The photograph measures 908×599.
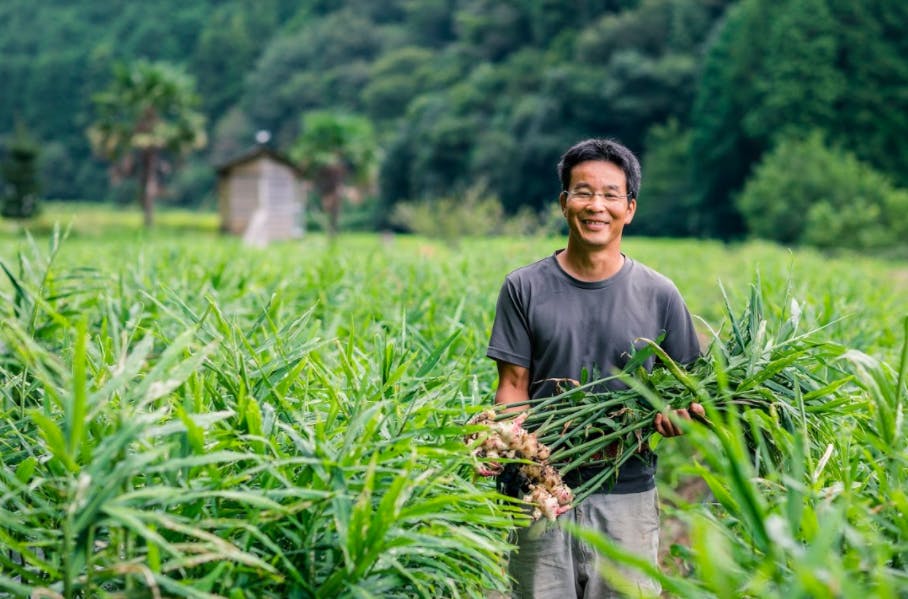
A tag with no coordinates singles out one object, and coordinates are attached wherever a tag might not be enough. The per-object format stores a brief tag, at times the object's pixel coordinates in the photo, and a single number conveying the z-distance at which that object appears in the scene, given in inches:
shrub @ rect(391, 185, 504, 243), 808.9
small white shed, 1812.3
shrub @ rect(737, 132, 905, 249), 1365.7
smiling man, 115.5
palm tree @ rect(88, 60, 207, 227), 1929.1
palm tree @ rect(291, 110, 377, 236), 2053.4
